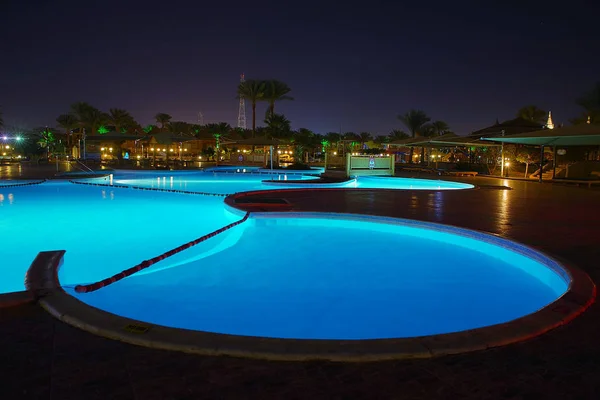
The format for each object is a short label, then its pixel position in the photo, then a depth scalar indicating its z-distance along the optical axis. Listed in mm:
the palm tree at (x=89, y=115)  53531
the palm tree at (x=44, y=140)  47841
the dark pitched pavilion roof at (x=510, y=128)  23562
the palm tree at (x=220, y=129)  54688
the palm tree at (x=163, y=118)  64875
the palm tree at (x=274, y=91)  43906
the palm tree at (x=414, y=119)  43219
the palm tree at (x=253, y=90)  43469
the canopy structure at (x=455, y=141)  23527
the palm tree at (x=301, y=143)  41956
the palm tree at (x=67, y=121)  58094
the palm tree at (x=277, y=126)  44031
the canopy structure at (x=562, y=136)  14688
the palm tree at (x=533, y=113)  43656
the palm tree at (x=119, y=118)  55969
